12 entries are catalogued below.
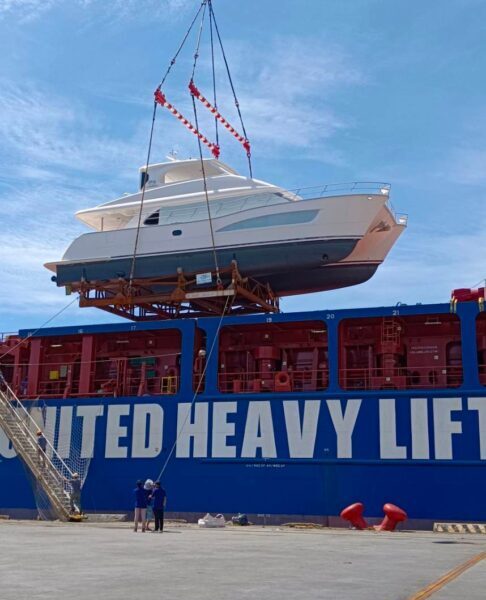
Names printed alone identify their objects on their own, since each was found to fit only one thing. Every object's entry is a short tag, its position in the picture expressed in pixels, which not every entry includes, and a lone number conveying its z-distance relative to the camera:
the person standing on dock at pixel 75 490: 20.73
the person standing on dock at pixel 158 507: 15.95
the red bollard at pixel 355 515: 17.30
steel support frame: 24.22
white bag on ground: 18.23
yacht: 23.23
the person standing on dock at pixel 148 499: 16.25
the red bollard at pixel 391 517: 16.89
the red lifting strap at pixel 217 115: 29.95
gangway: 19.89
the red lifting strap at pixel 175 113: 29.00
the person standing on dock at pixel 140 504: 16.12
